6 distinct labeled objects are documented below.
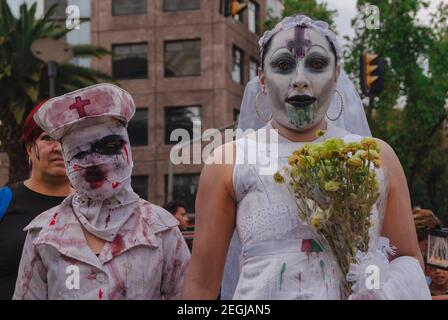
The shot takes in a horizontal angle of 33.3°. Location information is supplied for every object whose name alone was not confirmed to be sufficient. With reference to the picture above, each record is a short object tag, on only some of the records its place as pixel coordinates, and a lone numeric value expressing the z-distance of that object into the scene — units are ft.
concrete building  102.27
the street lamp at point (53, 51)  43.82
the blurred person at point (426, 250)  16.48
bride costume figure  8.85
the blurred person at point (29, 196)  13.06
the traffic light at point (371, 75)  44.42
